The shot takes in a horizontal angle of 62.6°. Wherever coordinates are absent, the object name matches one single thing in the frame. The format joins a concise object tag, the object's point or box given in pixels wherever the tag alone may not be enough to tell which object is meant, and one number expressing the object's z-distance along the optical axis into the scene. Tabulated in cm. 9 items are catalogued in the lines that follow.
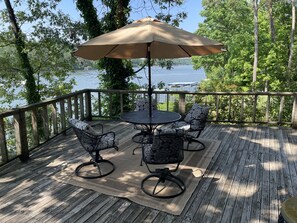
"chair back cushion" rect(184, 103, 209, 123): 445
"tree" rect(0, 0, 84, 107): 882
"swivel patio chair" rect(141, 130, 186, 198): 297
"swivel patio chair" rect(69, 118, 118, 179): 335
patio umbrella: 310
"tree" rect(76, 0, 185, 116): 748
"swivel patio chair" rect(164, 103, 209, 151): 442
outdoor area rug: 294
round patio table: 391
